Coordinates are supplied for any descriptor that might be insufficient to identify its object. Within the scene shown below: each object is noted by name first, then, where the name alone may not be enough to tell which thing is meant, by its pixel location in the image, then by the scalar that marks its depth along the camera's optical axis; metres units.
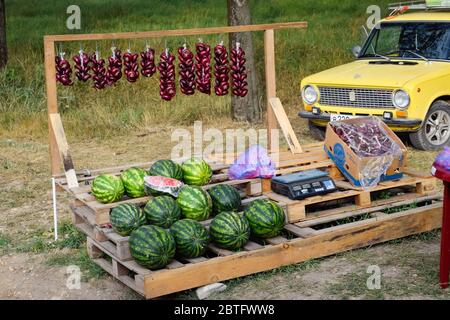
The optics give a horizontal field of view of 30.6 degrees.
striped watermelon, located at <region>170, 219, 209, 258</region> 6.07
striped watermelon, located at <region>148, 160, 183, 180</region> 7.02
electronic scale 6.94
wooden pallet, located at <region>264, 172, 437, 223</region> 6.83
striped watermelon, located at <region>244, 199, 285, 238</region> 6.43
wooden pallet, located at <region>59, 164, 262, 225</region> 6.58
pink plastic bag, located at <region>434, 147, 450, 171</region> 5.48
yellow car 10.29
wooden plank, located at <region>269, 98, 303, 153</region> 8.33
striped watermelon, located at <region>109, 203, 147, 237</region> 6.24
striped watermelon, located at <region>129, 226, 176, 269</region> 5.84
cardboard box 7.23
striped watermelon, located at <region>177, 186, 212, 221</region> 6.52
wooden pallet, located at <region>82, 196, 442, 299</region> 5.85
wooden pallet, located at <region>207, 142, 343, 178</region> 7.64
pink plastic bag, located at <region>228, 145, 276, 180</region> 7.24
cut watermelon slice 6.71
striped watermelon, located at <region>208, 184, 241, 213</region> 6.72
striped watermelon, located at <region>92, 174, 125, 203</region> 6.73
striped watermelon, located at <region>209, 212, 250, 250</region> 6.21
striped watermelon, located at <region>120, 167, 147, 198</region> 6.89
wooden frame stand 7.43
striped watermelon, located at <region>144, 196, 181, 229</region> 6.42
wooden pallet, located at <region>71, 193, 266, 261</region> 6.11
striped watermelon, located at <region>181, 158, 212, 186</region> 7.15
